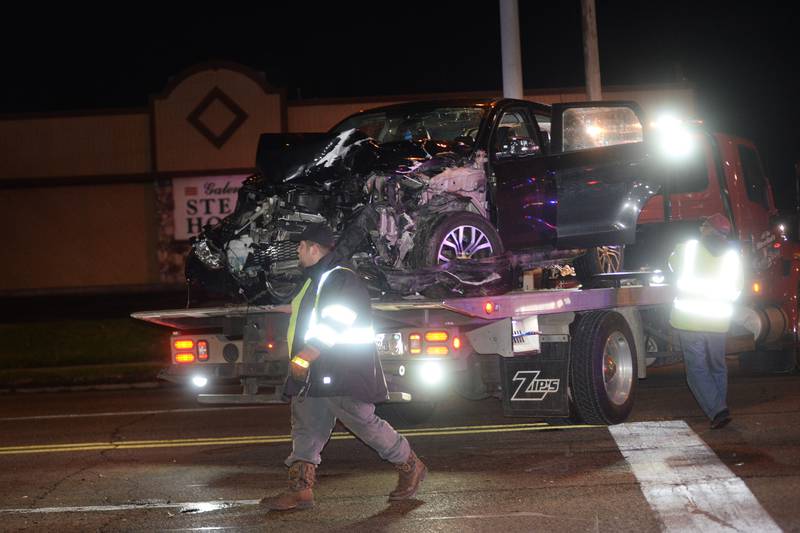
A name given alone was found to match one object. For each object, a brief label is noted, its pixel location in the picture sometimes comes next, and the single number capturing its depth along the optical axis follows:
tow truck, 14.05
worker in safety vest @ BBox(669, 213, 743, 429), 15.06
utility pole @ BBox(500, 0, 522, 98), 27.24
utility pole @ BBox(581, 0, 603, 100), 30.29
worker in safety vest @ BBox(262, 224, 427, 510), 11.39
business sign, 53.94
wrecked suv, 14.94
